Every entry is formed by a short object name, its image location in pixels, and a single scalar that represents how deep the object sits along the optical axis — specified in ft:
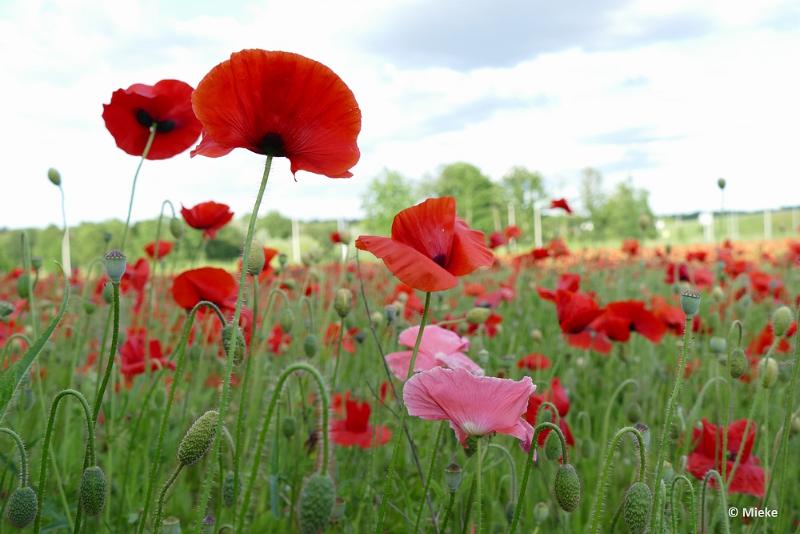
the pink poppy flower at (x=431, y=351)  1.53
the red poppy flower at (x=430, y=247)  1.16
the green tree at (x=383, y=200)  114.16
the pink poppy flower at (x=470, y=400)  1.14
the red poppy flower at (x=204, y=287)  1.83
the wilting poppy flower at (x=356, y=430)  2.00
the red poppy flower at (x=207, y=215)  2.55
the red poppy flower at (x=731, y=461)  1.80
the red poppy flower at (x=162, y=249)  7.78
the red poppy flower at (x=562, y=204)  11.06
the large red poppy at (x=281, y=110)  1.13
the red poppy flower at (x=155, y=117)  1.81
